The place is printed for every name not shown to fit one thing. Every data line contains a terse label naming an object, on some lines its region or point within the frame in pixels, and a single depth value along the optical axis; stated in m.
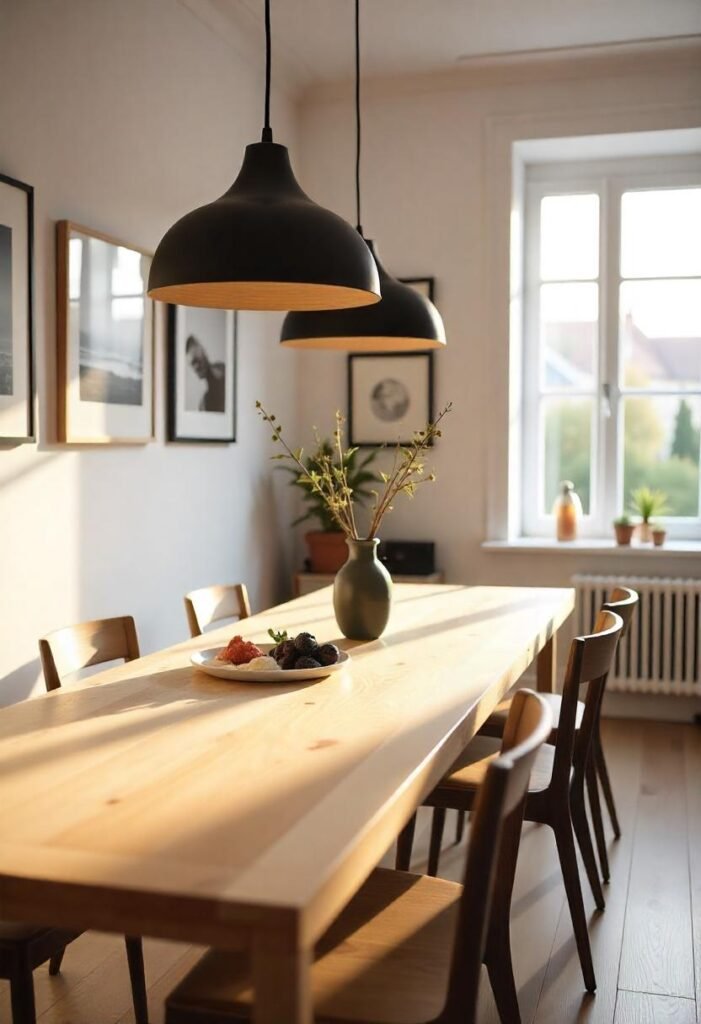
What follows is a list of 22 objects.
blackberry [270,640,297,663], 2.26
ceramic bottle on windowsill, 5.03
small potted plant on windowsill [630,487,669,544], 4.96
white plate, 2.18
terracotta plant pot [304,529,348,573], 4.96
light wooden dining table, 1.16
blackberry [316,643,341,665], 2.27
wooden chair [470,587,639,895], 2.87
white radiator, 4.72
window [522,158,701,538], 5.14
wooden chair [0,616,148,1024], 1.70
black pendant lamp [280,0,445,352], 2.85
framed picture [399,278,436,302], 5.05
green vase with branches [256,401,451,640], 2.68
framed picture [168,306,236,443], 3.92
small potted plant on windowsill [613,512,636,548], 4.87
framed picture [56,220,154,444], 3.16
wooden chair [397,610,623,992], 2.34
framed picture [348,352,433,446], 5.09
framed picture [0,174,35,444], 2.87
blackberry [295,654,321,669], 2.23
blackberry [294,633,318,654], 2.27
